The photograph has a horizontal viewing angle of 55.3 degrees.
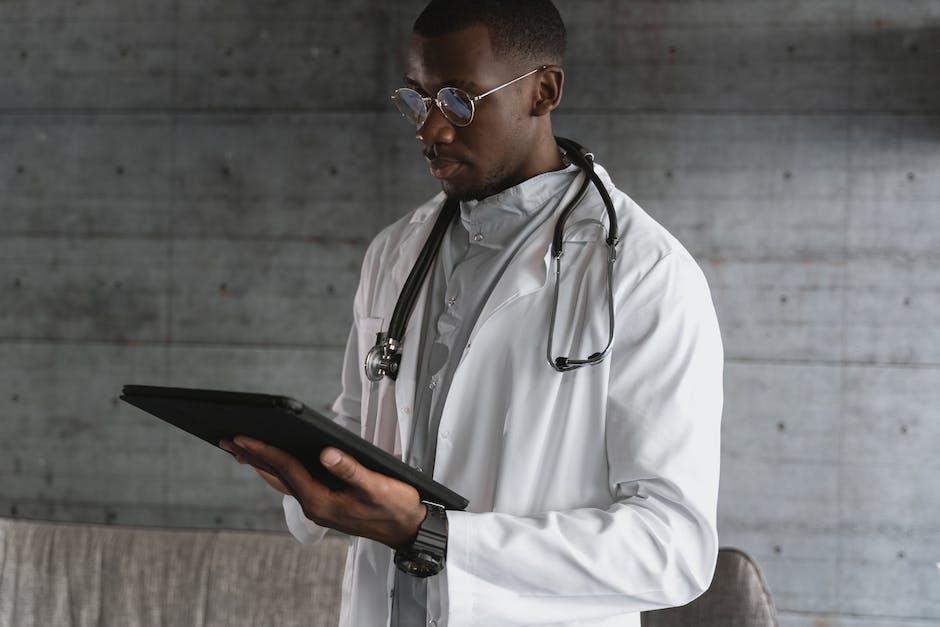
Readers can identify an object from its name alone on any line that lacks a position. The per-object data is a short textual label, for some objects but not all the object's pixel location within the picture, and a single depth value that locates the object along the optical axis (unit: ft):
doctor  3.66
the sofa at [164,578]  7.85
